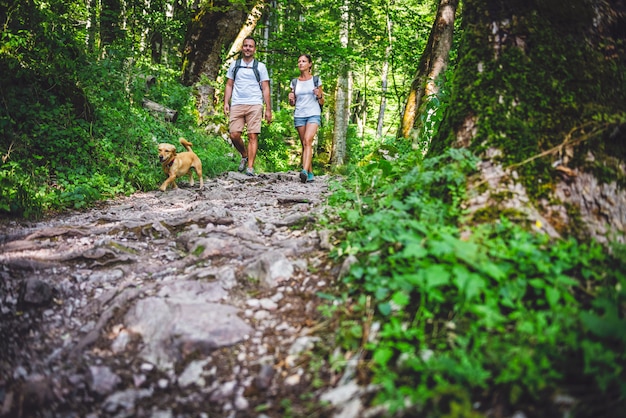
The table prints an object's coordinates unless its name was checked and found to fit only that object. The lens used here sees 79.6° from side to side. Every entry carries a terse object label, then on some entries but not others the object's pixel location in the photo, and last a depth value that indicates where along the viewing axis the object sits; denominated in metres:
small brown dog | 7.06
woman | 7.48
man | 8.00
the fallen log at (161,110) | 10.12
